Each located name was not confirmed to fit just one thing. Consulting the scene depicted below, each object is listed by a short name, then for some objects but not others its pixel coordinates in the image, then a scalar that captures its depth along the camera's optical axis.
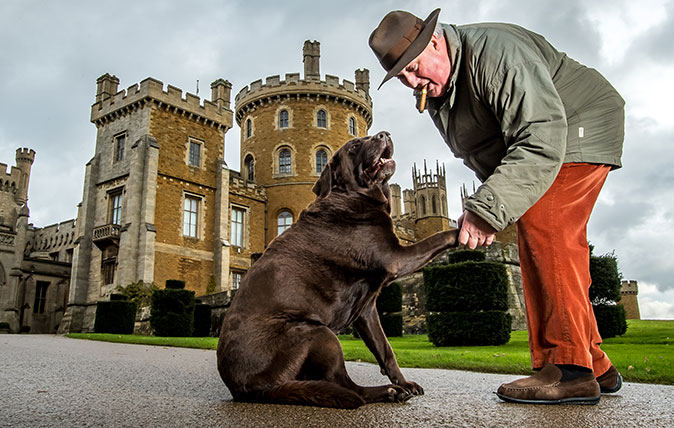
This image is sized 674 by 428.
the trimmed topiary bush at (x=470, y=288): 10.71
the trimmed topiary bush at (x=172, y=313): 16.38
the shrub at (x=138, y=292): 21.50
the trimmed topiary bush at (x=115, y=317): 18.08
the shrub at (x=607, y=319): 10.90
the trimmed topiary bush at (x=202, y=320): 18.58
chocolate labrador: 2.36
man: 2.34
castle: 24.22
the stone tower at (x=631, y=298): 29.65
